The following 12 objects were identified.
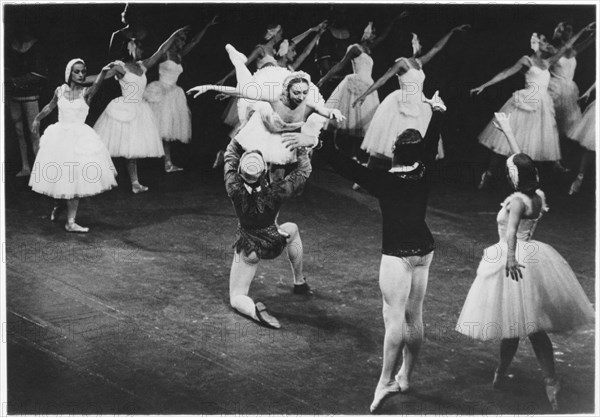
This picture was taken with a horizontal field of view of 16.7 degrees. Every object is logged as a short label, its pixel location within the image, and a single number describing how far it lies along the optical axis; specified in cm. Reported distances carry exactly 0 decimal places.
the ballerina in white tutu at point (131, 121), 1610
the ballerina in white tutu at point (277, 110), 1127
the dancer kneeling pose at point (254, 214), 1144
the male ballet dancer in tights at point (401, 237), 968
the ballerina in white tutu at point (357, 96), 1770
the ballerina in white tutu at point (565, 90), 1698
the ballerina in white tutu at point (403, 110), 1639
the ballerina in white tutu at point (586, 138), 1619
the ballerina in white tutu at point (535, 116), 1645
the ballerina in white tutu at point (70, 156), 1413
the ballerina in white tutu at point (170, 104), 1733
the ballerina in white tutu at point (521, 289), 991
